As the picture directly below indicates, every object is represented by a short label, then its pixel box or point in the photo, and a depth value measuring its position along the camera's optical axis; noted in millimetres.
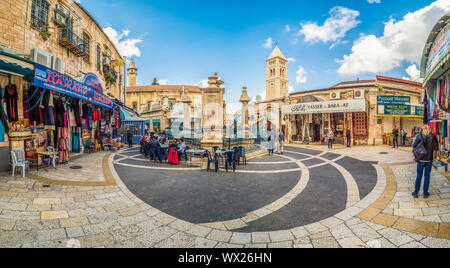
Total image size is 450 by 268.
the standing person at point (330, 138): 16464
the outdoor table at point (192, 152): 9041
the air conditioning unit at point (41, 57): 7938
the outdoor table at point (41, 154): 7290
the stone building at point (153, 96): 27781
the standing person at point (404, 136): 16547
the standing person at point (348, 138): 17047
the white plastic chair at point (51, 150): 7645
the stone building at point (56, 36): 7231
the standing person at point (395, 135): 15516
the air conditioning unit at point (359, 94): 18161
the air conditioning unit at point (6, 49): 6483
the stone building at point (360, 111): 17703
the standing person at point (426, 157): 4703
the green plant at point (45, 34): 8549
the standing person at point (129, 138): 16903
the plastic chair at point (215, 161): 8266
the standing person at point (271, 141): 13605
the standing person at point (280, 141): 13609
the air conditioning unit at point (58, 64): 9062
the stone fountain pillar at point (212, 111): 11836
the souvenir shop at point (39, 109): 6277
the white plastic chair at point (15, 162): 6153
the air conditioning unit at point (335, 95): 19766
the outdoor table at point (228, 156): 8292
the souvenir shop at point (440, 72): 4398
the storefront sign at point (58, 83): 5992
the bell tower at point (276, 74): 53062
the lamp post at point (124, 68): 20212
